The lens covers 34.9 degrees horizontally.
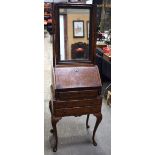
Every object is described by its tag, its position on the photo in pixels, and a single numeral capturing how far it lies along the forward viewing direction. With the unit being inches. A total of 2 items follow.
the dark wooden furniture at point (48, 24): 323.3
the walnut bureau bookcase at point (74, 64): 75.7
